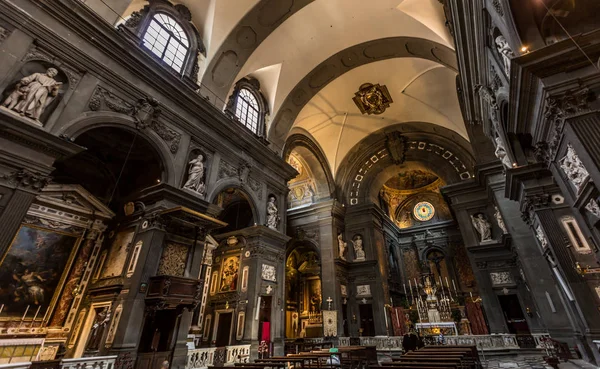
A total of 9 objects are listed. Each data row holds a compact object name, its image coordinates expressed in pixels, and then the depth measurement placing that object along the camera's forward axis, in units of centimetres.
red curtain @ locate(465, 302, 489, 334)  1290
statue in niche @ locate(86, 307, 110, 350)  620
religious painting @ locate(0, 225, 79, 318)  662
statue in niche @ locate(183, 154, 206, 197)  809
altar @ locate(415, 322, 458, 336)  1143
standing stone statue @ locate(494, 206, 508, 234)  1226
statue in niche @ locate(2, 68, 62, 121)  510
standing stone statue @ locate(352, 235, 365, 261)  1605
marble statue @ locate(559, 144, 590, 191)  417
